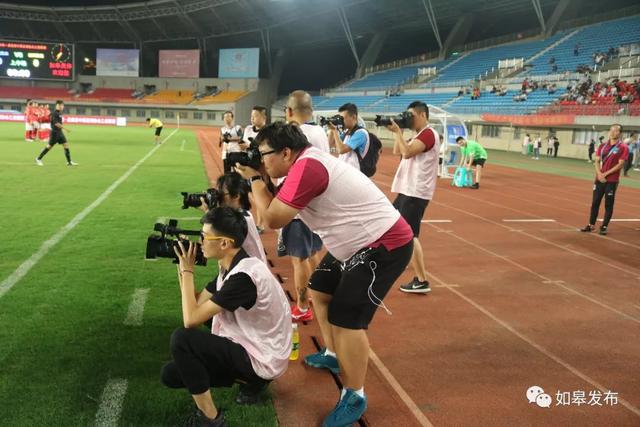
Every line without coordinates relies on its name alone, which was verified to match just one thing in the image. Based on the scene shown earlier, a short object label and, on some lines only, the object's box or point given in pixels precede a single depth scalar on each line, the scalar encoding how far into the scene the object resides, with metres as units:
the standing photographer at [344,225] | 2.95
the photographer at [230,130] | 10.64
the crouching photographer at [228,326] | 2.96
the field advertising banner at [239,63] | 61.59
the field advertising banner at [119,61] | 64.31
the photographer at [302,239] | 4.64
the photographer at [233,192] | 3.97
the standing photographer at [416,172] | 5.39
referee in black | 15.67
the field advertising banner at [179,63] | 63.78
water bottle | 4.10
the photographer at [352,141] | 6.16
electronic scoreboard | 55.12
